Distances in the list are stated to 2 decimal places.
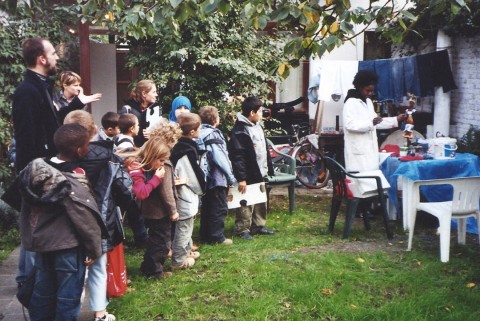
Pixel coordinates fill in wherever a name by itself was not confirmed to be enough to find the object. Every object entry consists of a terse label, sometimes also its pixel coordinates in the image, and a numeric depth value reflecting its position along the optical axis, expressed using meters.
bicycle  11.41
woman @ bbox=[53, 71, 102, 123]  5.68
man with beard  4.52
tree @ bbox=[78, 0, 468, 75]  3.92
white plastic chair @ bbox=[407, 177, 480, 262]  6.21
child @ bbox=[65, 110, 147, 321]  4.28
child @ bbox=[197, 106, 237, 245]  6.66
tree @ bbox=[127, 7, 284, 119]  8.76
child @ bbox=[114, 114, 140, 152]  5.98
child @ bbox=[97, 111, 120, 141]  6.13
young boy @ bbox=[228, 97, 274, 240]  6.95
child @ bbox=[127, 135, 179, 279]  5.29
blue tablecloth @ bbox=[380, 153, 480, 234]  6.85
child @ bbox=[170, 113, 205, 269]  5.97
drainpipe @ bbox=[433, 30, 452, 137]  10.70
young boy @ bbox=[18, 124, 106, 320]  3.76
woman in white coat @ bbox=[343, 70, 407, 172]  7.39
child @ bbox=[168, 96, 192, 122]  7.05
